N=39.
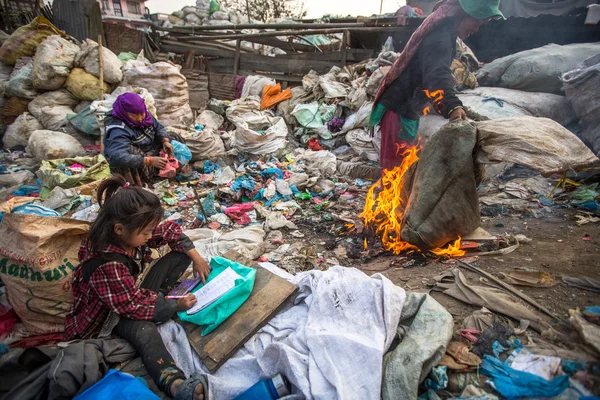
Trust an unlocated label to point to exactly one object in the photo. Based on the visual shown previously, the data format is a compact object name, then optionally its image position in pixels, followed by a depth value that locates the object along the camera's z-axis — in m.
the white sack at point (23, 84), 5.93
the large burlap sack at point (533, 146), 1.98
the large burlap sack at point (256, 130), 5.57
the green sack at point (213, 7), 15.57
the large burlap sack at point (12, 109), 6.19
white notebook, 1.88
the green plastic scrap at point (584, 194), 3.07
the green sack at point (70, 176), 4.05
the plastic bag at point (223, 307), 1.84
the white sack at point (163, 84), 5.81
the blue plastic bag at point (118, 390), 1.38
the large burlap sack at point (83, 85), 5.75
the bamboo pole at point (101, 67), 5.72
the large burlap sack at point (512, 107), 3.95
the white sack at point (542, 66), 4.14
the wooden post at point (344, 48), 7.19
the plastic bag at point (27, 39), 6.23
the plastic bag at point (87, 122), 5.39
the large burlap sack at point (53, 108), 5.76
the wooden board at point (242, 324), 1.71
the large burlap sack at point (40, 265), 1.80
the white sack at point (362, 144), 5.12
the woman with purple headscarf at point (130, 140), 3.21
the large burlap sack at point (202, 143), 5.31
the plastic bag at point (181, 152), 4.61
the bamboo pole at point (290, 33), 6.46
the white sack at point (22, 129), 5.96
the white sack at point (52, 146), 5.05
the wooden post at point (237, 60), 8.30
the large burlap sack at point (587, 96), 3.64
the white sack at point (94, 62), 5.82
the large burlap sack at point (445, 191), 2.34
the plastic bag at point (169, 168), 3.60
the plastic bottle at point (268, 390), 1.47
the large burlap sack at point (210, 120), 6.68
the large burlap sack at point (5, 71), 6.48
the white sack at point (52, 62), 5.58
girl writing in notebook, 1.66
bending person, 2.59
